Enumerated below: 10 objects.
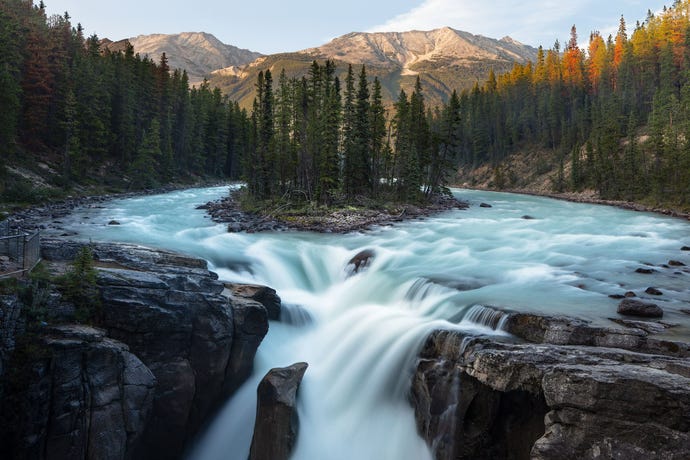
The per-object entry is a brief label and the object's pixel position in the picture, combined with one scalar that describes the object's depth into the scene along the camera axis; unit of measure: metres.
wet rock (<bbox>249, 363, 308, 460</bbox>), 10.88
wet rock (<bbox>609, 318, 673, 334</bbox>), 11.02
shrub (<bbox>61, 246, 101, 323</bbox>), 10.70
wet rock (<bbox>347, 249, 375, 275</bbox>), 21.38
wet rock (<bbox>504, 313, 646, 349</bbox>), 10.20
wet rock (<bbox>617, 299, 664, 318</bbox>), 12.52
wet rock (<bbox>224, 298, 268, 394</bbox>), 12.96
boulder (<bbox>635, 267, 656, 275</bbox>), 19.00
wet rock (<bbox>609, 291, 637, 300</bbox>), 14.71
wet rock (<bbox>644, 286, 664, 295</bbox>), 15.30
